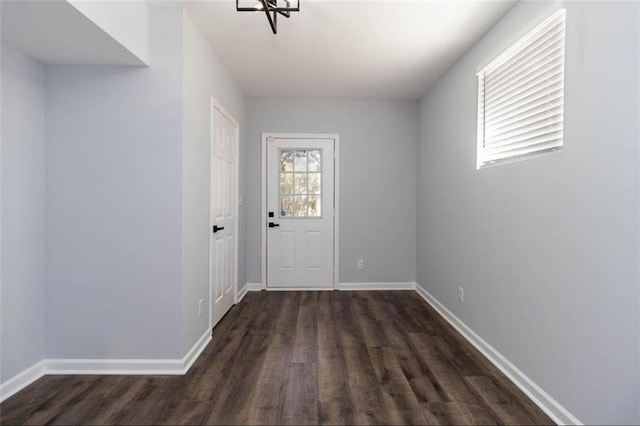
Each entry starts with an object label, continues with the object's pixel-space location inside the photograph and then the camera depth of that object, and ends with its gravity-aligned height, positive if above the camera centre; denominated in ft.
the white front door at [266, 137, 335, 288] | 15.53 -0.41
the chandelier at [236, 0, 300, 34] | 7.00 +4.12
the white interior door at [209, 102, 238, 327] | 10.72 -0.33
